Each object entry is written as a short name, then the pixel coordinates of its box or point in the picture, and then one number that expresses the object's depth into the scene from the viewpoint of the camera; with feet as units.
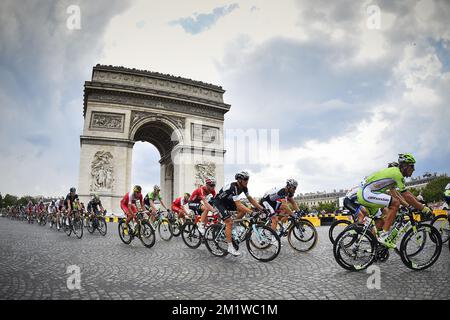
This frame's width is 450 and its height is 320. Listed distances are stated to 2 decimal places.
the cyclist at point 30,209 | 72.75
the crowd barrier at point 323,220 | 57.70
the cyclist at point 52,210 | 50.35
